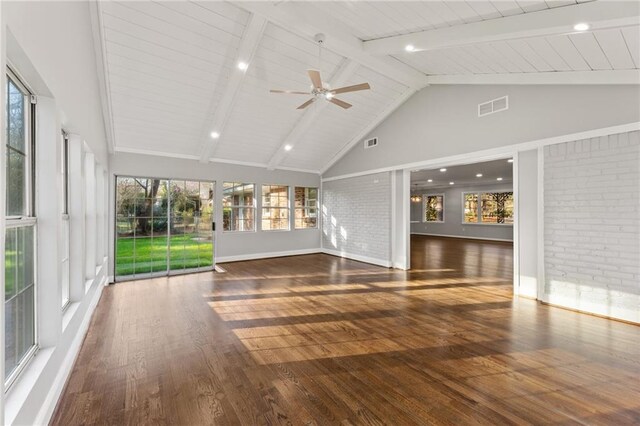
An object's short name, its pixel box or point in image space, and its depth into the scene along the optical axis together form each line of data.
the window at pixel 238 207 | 7.46
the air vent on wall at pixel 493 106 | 4.71
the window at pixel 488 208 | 12.40
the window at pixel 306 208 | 8.85
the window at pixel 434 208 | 14.75
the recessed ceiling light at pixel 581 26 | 2.78
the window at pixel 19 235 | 1.65
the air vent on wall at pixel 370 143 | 7.20
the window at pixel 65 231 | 2.85
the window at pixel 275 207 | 8.20
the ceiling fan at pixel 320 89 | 3.69
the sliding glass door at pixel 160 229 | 5.89
